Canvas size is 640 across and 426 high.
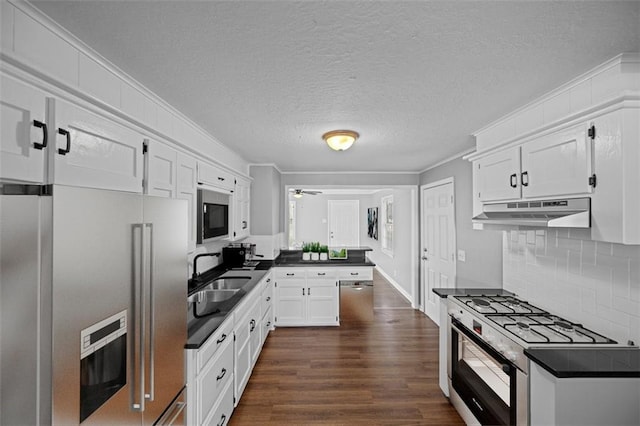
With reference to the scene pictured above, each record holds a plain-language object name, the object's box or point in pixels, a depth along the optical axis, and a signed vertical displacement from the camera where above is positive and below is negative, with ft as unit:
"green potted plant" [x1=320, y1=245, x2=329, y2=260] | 15.20 -1.83
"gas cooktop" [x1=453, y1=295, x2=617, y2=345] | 5.49 -2.22
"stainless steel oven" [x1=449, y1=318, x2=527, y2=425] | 5.41 -3.49
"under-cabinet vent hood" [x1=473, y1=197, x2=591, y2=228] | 5.20 +0.09
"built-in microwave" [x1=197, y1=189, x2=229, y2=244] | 8.23 +0.03
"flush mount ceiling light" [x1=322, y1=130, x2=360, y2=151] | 8.55 +2.31
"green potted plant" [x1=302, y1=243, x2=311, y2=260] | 15.23 -1.79
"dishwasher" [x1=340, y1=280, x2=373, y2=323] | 14.23 -4.05
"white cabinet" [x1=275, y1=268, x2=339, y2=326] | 13.87 -3.71
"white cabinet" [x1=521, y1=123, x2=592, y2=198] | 5.31 +1.07
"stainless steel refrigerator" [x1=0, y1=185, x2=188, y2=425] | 2.57 -0.94
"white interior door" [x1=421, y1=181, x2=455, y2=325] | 13.30 -1.19
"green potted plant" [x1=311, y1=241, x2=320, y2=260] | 15.10 -1.74
